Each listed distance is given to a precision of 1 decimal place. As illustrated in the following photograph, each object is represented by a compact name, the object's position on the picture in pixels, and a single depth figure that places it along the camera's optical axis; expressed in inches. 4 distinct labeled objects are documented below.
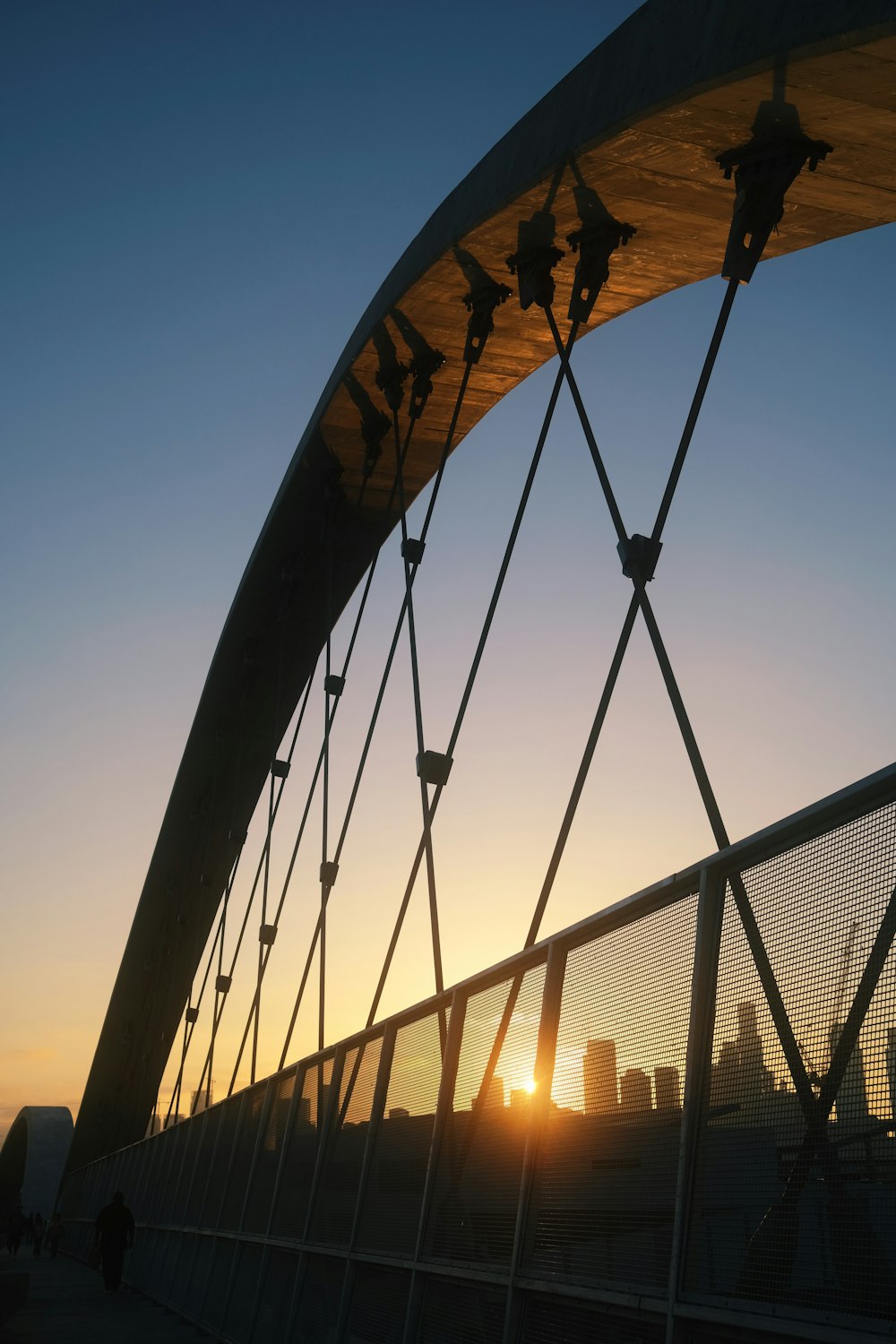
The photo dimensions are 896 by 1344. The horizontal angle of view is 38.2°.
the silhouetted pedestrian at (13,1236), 1695.4
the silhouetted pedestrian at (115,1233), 620.4
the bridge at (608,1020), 129.1
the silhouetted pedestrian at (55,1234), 1551.4
